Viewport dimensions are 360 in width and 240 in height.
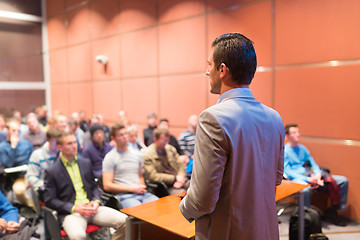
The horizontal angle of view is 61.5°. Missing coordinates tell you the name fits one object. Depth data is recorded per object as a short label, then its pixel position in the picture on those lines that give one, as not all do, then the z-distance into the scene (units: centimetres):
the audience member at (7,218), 239
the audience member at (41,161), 354
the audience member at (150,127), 596
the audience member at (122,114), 719
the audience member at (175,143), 501
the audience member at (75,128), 621
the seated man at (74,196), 276
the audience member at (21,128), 579
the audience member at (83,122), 784
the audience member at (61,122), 571
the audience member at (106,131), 600
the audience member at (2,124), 549
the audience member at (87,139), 499
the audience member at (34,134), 545
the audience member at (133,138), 510
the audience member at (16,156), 418
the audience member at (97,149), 428
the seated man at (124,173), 320
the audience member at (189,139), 509
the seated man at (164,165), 383
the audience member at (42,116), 861
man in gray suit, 120
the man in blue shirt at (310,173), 380
